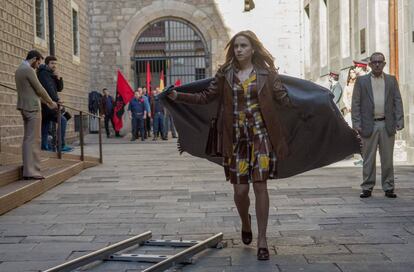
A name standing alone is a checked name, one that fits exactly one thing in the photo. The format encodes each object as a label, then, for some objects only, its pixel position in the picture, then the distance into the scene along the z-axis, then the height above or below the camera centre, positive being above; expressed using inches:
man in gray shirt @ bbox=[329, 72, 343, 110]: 582.6 +29.1
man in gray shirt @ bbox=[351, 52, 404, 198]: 337.1 +2.9
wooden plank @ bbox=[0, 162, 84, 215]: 313.6 -29.9
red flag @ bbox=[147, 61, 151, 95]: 1007.6 +67.6
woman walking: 204.7 +0.4
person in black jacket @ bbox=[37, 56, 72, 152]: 508.1 +31.7
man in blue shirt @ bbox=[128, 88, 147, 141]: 922.7 +20.0
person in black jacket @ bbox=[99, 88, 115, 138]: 994.1 +29.5
